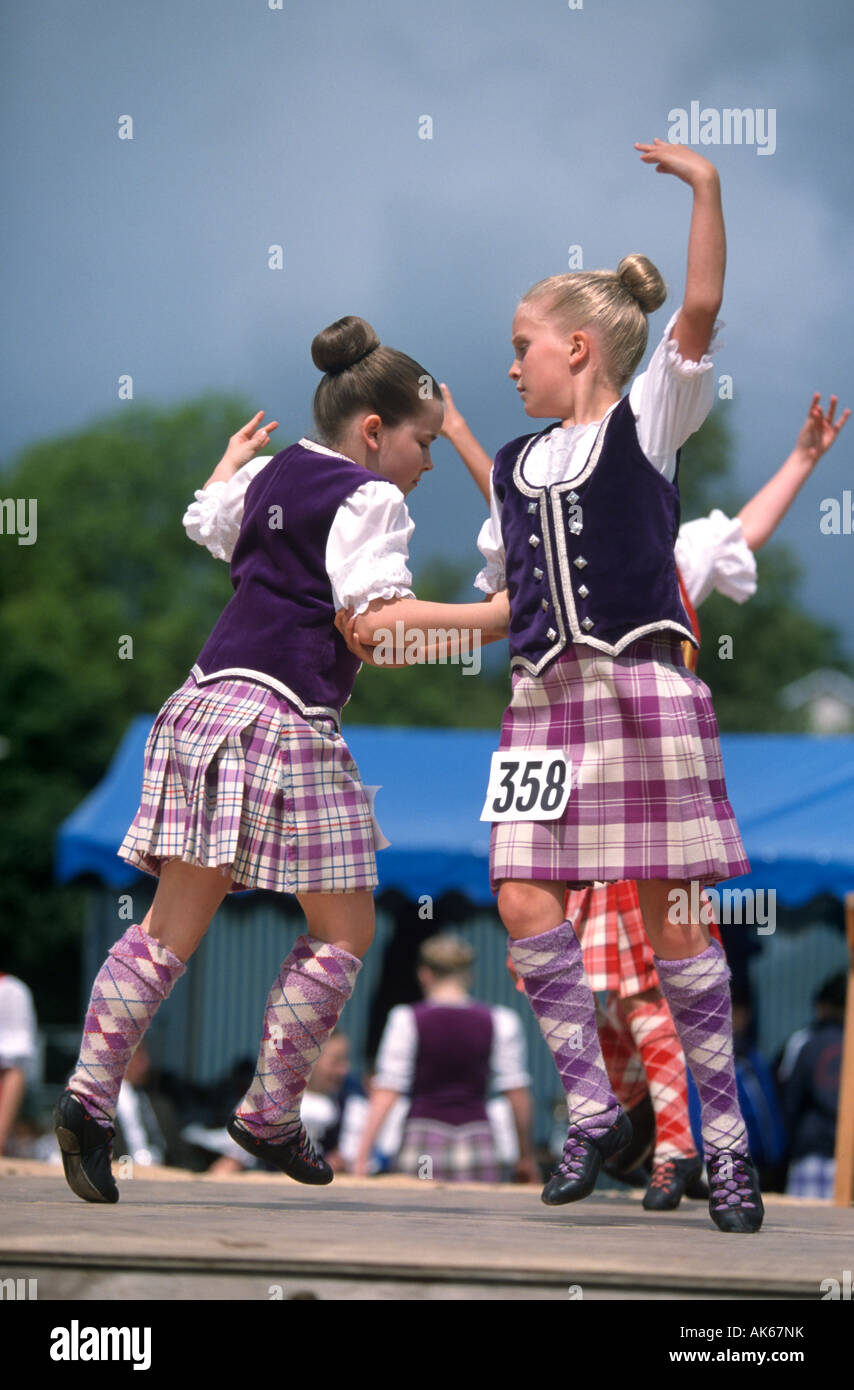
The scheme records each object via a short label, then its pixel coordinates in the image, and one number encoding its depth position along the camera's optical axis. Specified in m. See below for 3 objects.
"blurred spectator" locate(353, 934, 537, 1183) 14.77
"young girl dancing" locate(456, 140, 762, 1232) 6.20
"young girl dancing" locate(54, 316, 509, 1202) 6.40
